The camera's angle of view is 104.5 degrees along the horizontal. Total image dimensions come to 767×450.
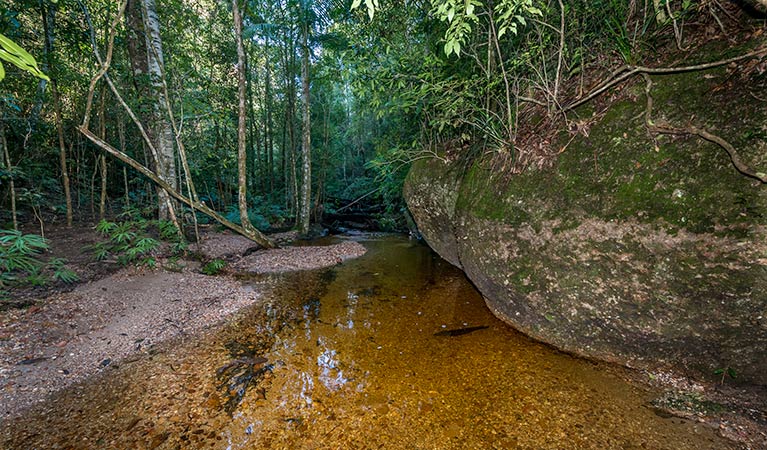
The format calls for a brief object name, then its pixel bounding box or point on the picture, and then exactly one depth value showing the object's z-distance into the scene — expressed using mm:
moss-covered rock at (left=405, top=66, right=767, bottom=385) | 2986
